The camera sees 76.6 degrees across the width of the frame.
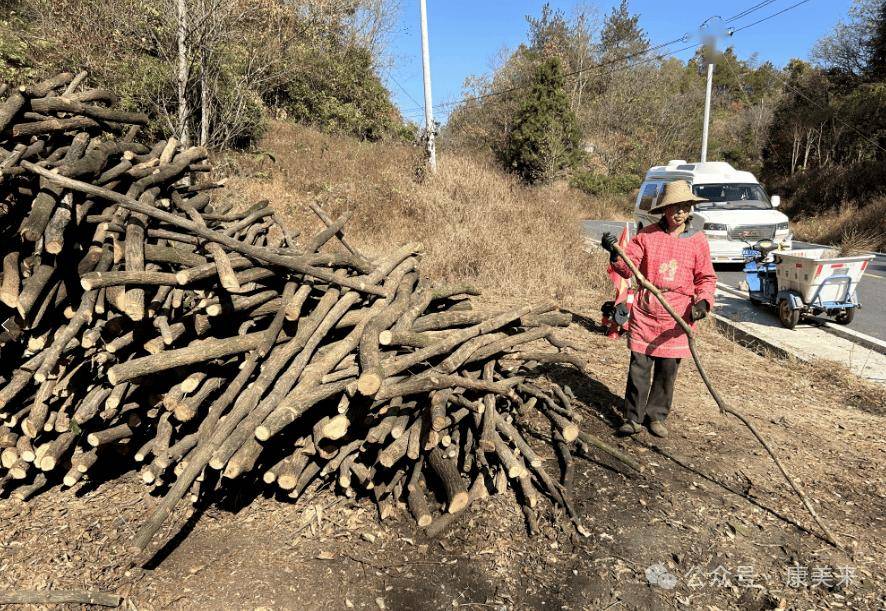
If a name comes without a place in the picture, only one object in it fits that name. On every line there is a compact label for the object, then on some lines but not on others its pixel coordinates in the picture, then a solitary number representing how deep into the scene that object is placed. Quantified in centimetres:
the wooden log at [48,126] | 323
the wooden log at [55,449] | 310
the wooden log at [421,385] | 273
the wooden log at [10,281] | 290
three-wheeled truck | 716
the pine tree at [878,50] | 2405
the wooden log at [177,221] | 291
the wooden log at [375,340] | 251
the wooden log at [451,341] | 286
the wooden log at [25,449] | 318
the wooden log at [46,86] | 336
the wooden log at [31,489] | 338
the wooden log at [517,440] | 322
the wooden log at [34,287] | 287
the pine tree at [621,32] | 4875
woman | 393
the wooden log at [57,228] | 288
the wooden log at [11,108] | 310
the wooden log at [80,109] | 341
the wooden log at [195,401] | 278
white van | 1173
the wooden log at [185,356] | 258
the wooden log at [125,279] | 266
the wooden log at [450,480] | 286
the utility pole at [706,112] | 2567
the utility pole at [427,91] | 1612
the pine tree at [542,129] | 2852
